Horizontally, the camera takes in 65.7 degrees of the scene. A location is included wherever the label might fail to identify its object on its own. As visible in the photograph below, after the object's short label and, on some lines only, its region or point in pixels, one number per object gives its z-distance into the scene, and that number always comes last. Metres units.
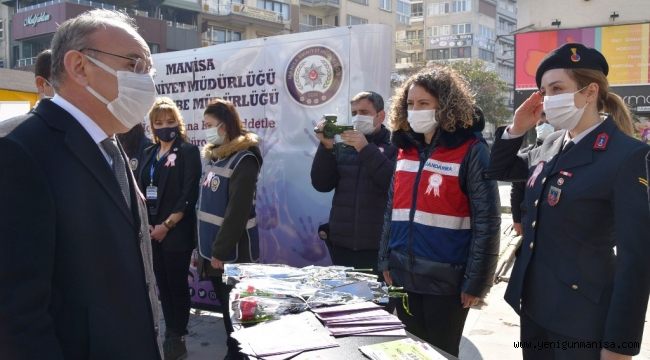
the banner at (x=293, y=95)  3.97
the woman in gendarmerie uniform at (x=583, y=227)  1.86
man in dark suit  1.24
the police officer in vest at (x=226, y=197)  3.61
